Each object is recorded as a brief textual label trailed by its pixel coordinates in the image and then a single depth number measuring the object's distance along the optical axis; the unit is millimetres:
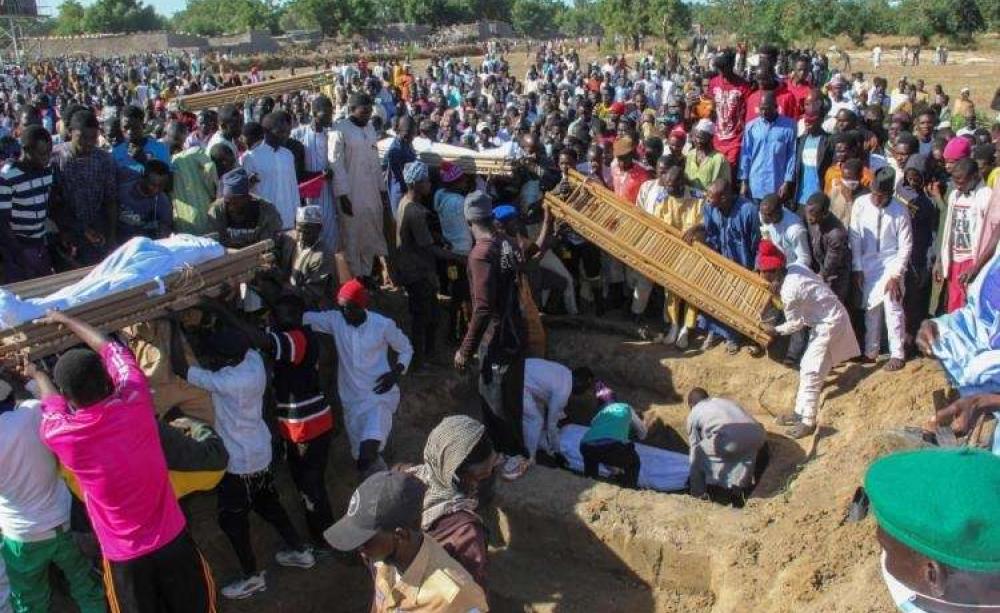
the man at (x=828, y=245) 6527
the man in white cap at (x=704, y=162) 7891
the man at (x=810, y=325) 6363
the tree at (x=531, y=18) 82750
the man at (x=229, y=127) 7254
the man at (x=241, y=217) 5934
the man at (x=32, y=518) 4059
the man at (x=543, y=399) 6652
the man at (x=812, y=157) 7555
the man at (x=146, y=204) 6324
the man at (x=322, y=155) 7703
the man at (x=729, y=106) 8445
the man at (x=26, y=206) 5902
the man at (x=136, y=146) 6996
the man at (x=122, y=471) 3604
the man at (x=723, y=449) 6129
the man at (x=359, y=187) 7539
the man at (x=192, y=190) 6672
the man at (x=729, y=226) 7055
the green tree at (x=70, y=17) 81750
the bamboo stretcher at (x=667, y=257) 6996
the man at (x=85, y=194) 6156
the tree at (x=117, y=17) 82062
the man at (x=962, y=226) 6336
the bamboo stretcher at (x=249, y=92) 8961
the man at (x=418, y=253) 6820
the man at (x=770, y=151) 7684
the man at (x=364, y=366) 5605
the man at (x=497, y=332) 5758
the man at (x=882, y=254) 6430
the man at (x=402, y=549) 3008
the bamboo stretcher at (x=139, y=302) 4262
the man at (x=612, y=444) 6430
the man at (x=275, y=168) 6934
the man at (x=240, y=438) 4820
